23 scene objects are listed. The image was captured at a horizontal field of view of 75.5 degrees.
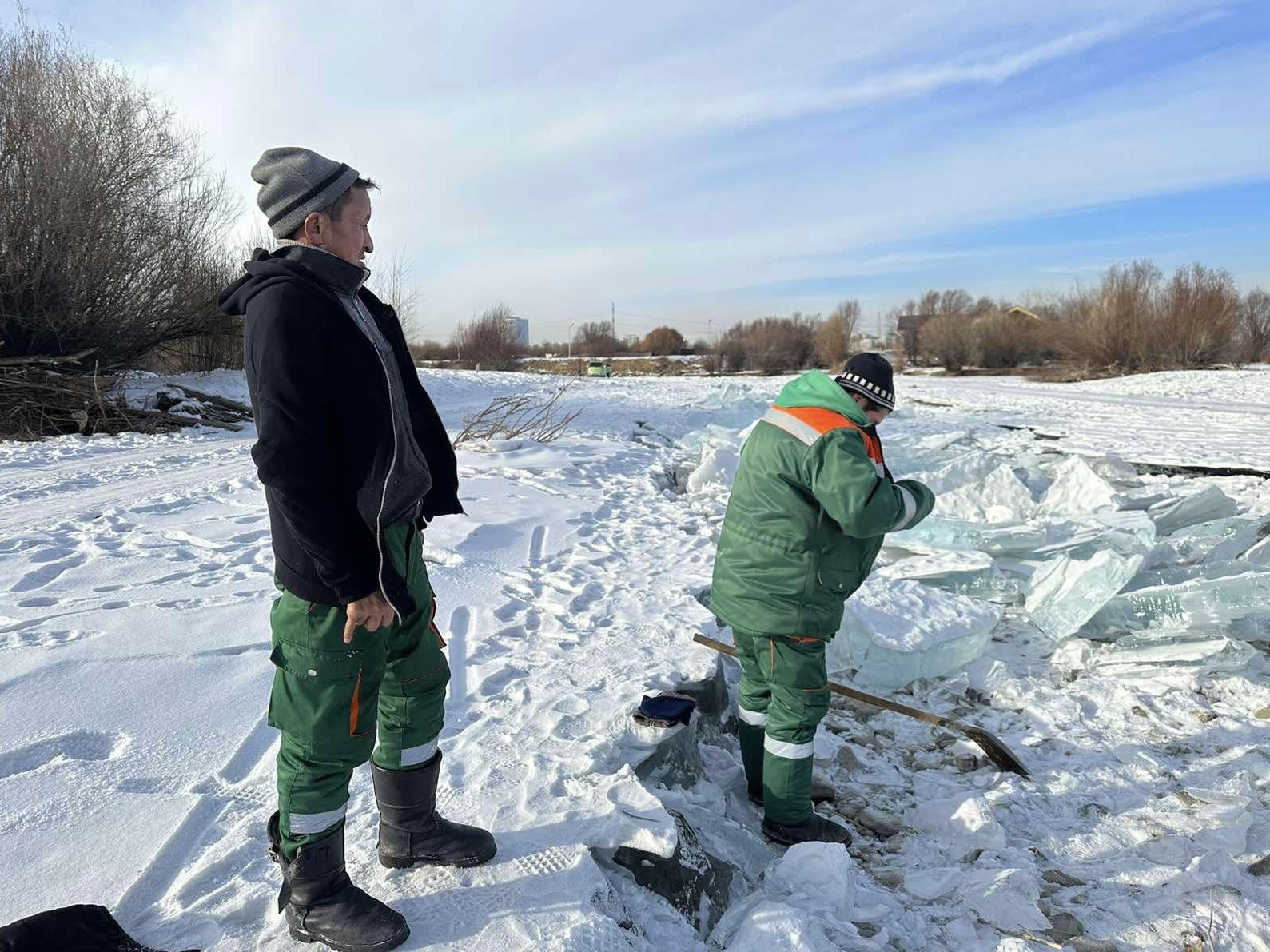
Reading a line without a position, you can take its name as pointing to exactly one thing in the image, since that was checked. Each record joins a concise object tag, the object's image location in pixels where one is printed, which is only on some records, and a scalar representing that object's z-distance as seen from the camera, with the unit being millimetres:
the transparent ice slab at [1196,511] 6230
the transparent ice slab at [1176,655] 4246
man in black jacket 1725
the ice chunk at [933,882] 2643
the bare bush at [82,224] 11344
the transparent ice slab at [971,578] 5199
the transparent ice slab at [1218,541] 5457
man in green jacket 2641
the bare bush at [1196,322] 27188
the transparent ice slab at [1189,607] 4406
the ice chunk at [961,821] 2959
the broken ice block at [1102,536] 5305
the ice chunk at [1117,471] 8055
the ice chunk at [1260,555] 5301
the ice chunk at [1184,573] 5090
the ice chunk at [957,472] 7047
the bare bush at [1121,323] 27469
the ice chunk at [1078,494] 6562
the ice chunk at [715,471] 8094
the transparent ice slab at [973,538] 5609
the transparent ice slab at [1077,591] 4609
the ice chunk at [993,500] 6637
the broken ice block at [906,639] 4227
